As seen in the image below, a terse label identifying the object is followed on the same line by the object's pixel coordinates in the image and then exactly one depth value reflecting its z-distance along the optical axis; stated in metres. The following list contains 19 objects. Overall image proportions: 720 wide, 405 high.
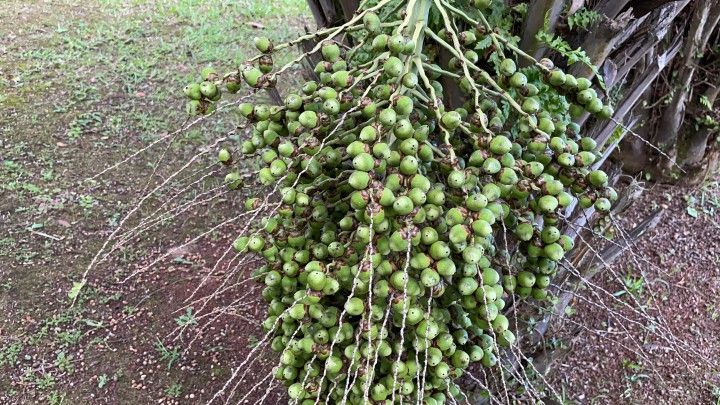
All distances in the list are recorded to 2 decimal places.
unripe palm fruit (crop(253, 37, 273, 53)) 1.31
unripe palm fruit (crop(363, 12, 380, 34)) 1.23
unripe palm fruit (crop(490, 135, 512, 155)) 1.17
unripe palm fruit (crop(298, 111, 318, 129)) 1.21
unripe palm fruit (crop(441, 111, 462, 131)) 1.18
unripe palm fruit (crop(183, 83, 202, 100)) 1.29
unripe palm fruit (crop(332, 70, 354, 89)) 1.20
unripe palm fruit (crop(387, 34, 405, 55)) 1.16
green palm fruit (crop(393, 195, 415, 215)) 1.09
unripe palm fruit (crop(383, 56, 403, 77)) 1.14
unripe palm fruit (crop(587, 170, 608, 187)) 1.27
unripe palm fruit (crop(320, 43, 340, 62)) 1.32
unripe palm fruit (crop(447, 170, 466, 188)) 1.14
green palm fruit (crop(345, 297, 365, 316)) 1.18
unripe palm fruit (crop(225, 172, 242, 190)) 1.36
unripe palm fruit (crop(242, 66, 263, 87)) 1.27
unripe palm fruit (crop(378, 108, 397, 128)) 1.12
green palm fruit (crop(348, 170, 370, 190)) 1.10
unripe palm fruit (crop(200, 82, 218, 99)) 1.28
